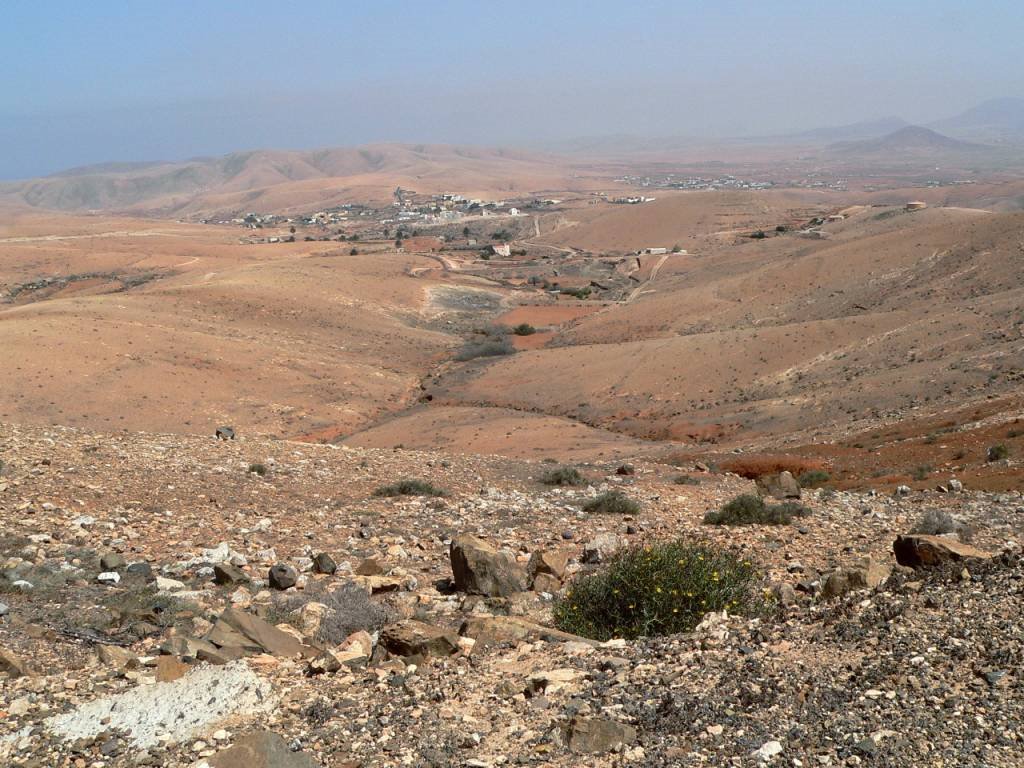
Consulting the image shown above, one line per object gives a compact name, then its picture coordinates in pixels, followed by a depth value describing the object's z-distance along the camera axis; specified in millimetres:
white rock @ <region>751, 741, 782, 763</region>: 4809
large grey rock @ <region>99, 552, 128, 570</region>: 9344
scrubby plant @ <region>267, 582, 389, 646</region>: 7520
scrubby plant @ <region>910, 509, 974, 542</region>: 9817
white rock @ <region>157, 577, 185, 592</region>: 8836
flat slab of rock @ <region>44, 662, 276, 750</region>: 5508
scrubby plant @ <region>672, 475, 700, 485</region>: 15625
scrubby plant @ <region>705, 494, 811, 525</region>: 11445
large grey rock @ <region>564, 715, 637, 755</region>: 5121
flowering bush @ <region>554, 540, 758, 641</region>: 7176
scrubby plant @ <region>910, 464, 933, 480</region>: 14673
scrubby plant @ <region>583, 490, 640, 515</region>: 12679
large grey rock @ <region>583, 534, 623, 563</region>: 9969
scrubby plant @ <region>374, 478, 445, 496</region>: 13492
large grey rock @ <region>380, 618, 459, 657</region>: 6664
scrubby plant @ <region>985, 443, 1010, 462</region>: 14922
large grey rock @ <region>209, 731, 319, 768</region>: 4812
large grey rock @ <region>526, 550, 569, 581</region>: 9195
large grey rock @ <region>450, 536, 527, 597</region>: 8766
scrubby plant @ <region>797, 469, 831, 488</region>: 15523
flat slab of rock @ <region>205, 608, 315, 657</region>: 6781
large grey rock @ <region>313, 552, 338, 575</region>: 9586
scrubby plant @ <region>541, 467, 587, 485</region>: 15414
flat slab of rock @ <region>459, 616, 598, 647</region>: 6938
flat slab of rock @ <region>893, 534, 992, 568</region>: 7470
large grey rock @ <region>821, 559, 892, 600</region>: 7441
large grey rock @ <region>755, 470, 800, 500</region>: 13602
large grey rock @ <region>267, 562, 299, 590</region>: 9039
